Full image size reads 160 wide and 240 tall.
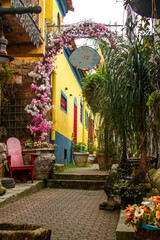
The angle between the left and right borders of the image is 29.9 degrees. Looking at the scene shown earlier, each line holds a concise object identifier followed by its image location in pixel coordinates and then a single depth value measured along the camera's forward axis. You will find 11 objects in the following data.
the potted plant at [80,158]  12.88
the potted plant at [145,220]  2.24
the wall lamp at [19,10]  3.07
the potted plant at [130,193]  4.33
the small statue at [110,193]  5.07
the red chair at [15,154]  7.53
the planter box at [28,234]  2.25
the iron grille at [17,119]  8.90
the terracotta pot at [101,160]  10.34
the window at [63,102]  12.02
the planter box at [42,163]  7.95
